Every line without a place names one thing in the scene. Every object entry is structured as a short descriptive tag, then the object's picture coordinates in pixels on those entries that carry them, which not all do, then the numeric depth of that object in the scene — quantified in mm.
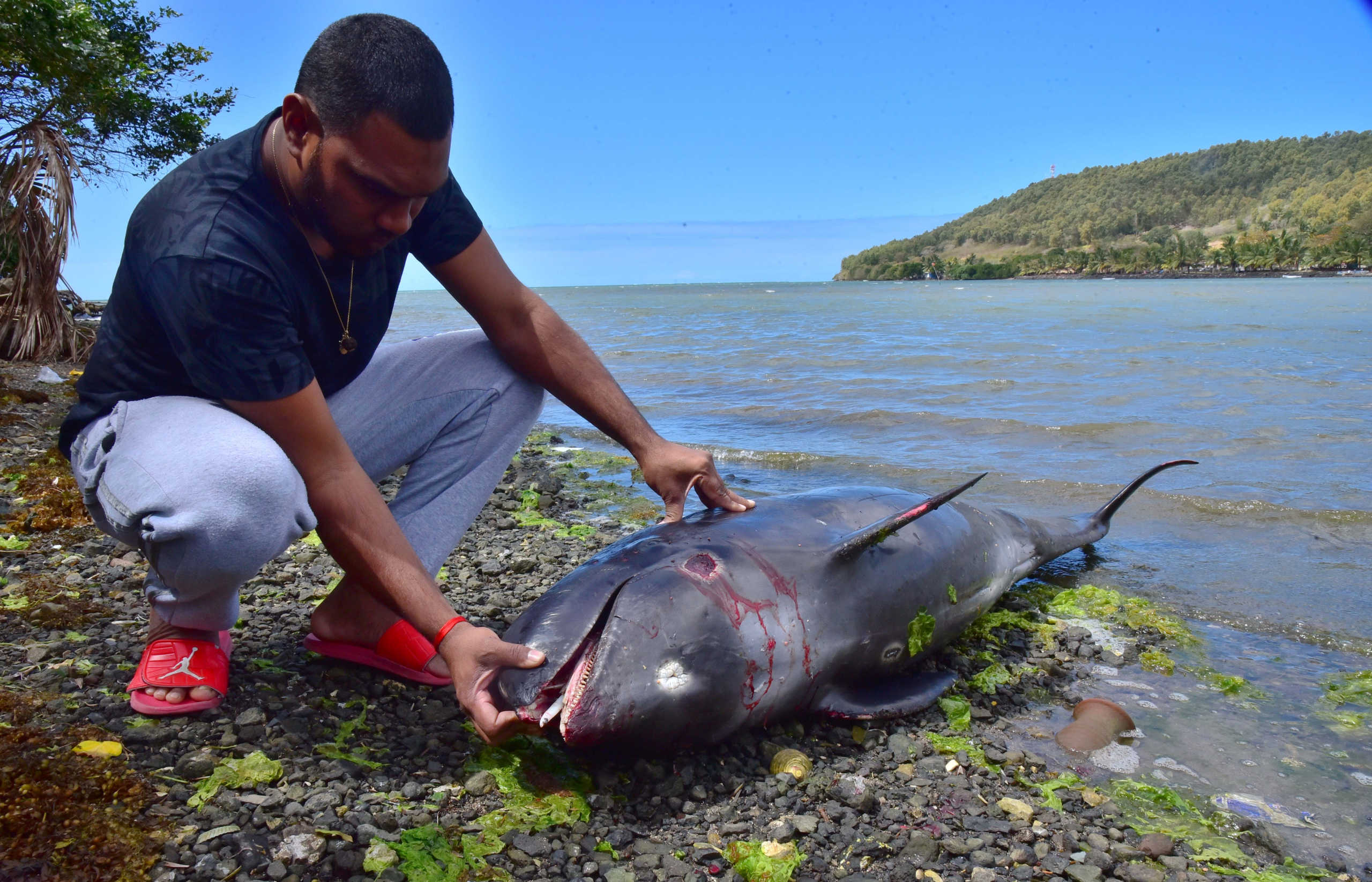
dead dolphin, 2617
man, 2391
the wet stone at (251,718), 2701
